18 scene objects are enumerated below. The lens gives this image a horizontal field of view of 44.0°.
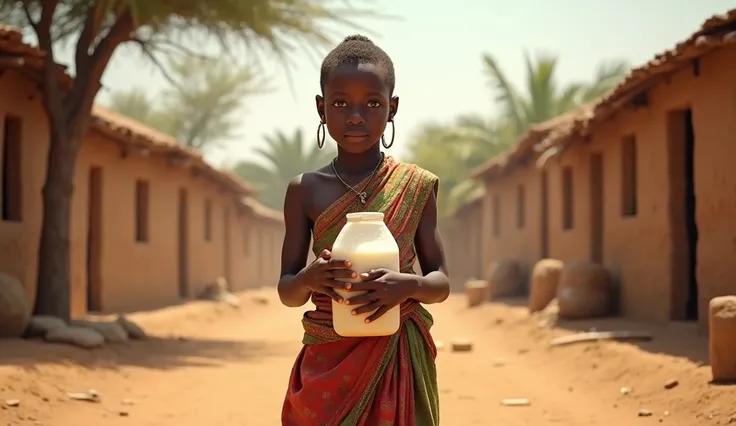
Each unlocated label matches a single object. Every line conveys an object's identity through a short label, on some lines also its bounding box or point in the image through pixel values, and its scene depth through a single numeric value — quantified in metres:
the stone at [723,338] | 7.23
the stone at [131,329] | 12.56
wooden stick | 10.67
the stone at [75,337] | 10.27
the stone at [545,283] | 15.02
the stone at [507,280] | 20.19
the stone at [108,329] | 11.43
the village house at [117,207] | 11.91
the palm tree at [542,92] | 27.91
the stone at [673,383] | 8.03
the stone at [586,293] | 13.23
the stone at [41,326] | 10.49
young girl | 3.01
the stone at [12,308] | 9.96
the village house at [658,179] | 9.62
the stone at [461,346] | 12.22
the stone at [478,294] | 20.77
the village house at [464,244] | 32.44
